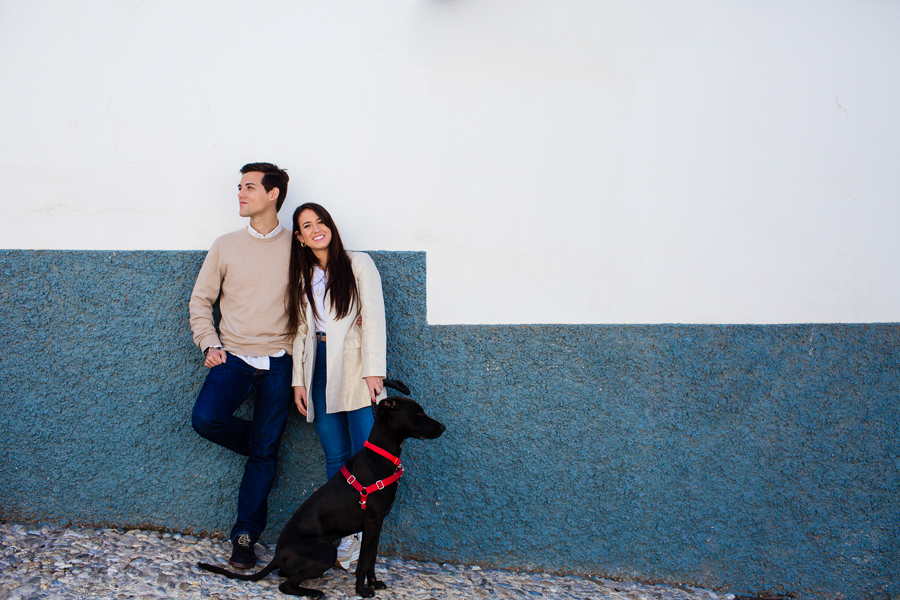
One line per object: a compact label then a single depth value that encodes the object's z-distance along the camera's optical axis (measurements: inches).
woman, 114.9
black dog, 102.1
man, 116.8
